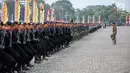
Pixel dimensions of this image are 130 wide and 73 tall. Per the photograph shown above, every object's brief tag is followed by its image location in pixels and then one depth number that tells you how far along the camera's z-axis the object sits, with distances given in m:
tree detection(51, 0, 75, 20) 130.38
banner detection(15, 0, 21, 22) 22.70
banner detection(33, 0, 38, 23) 28.88
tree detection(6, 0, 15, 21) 84.44
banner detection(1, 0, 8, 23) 17.66
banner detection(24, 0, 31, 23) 24.93
